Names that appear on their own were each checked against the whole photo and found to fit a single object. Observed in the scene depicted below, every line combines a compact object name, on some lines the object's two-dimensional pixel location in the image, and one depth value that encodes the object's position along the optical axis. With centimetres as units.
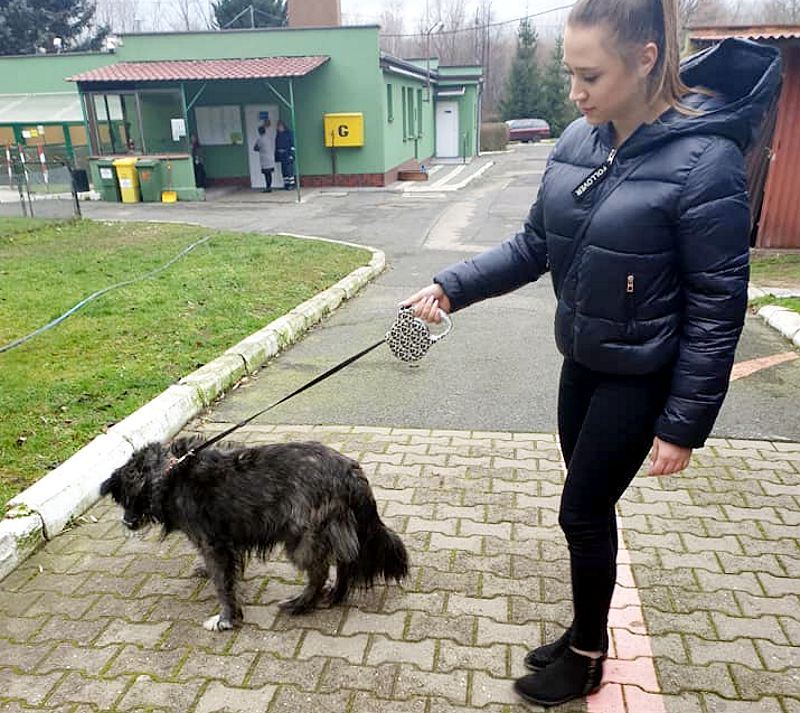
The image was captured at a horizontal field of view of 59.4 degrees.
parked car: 4653
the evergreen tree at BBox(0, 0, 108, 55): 3397
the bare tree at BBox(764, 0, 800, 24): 4419
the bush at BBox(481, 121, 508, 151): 3947
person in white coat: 2133
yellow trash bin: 1898
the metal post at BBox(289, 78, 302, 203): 1917
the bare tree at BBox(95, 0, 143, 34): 6519
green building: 2002
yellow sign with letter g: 2141
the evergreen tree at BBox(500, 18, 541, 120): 5031
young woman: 192
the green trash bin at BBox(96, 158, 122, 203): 1933
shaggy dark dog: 287
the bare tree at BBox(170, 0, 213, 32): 6560
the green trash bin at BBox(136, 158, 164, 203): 1917
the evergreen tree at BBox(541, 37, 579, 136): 5041
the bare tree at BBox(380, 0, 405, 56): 6925
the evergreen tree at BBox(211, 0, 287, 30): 3691
